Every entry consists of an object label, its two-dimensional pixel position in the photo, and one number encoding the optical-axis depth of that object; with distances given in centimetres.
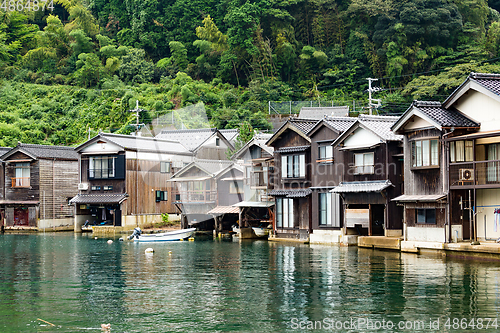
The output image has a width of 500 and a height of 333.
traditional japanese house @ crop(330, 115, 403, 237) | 3788
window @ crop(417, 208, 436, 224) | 3356
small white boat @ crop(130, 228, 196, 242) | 4691
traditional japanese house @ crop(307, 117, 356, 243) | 4144
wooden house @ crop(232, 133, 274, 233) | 4834
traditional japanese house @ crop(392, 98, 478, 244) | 3233
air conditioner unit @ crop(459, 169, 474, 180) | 3171
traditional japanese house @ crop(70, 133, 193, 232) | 5734
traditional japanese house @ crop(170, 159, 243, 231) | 5325
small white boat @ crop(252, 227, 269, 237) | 4887
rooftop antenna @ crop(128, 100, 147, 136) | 7134
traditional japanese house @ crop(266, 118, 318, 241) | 4384
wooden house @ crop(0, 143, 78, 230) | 6075
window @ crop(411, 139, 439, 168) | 3334
